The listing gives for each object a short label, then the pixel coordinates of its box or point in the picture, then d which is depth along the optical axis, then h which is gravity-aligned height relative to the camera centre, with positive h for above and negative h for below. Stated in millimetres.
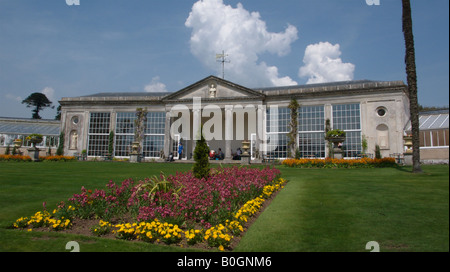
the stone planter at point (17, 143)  30781 +1098
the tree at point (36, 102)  62062 +11180
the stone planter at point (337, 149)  21578 +424
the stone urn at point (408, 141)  19953 +965
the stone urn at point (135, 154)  29781 -31
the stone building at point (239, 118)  26281 +3934
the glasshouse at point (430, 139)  21078 +1248
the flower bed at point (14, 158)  25469 -426
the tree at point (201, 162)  10406 -292
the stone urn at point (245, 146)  24800 +701
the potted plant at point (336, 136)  21281 +1385
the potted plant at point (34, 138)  27266 +1444
